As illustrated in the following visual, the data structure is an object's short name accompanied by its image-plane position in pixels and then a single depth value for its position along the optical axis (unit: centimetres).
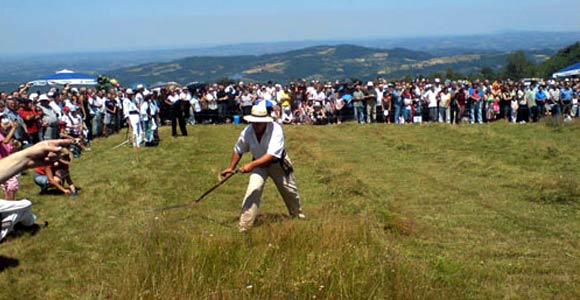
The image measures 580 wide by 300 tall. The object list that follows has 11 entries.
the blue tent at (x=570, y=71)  3716
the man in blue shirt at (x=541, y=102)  2997
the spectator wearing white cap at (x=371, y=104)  2981
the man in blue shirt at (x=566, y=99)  2998
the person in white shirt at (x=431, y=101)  2964
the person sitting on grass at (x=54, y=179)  1327
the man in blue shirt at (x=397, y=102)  2961
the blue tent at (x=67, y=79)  3362
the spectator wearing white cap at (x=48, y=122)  1892
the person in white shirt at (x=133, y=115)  2091
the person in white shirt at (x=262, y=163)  944
